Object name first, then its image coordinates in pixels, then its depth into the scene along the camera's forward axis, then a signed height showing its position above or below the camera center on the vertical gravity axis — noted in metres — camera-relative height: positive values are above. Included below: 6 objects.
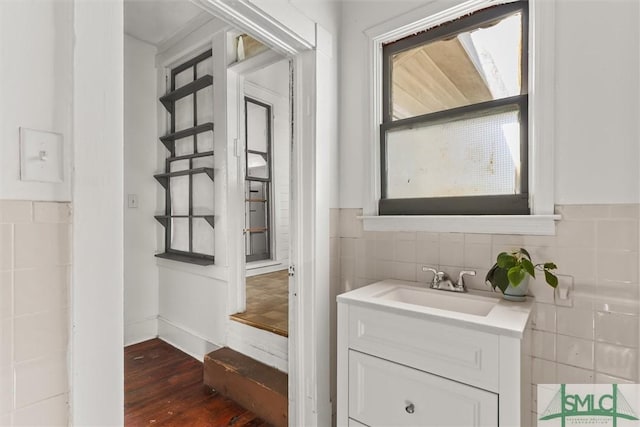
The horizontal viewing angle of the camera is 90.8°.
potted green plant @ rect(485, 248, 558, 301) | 1.13 -0.24
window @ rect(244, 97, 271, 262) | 3.24 +0.32
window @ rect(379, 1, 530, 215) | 1.37 +0.44
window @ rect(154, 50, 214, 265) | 2.59 +0.39
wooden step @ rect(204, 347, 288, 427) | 1.72 -1.02
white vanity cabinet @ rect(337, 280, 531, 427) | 0.99 -0.56
